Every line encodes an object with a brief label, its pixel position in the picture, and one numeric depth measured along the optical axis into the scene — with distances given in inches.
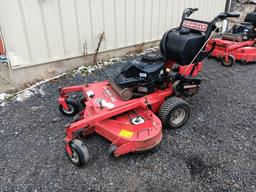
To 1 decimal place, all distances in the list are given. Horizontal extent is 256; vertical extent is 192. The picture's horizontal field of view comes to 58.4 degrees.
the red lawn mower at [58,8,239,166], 90.7
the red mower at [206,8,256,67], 189.0
